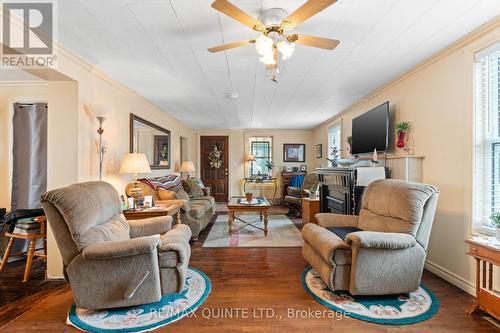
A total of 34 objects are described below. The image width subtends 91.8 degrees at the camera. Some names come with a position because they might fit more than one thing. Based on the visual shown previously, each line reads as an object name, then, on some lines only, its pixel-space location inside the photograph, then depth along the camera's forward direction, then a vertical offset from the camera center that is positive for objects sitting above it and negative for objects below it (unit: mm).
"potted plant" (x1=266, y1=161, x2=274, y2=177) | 7493 -72
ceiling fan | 1560 +933
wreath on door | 7535 +235
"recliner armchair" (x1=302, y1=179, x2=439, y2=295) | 1976 -710
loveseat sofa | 3639 -671
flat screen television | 3283 +531
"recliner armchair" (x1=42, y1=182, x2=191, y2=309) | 1771 -715
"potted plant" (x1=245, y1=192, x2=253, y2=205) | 4191 -545
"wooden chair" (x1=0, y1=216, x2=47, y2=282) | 2455 -771
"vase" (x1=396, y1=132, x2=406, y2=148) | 3078 +339
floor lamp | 2617 +553
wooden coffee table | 3867 -675
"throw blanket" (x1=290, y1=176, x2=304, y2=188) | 6544 -419
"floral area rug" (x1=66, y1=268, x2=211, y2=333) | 1764 -1166
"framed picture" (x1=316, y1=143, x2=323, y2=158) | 6594 +430
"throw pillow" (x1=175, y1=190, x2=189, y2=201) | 4138 -526
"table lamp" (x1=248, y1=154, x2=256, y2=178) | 7384 +173
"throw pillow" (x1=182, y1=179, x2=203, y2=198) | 5023 -483
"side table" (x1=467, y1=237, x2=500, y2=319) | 1726 -829
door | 7570 +47
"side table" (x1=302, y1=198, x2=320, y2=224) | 4391 -775
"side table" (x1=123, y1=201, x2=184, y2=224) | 2836 -557
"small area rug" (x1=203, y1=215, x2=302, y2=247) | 3570 -1143
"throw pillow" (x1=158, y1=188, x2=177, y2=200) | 3750 -450
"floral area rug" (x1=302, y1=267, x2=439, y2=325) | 1848 -1151
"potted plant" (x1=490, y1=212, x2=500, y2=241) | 1769 -408
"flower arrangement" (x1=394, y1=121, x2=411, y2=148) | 3023 +455
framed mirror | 3760 +438
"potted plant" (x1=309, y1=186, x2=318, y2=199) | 4729 -541
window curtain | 3076 +166
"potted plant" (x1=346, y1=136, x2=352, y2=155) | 4410 +421
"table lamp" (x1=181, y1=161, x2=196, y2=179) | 6001 -38
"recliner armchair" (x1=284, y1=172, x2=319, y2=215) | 5332 -608
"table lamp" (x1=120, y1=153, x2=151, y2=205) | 3037 -9
